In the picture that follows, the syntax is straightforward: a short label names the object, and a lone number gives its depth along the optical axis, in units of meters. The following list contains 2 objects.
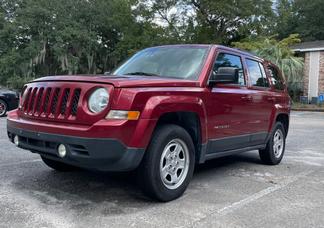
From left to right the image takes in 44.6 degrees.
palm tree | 24.19
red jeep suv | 3.79
